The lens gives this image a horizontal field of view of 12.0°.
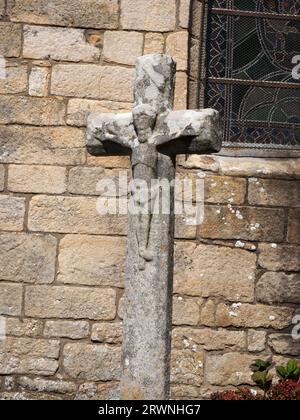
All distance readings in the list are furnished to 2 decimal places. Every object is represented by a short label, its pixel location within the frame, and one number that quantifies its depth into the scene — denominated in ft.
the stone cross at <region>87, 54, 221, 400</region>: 20.38
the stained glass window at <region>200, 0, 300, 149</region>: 32.33
